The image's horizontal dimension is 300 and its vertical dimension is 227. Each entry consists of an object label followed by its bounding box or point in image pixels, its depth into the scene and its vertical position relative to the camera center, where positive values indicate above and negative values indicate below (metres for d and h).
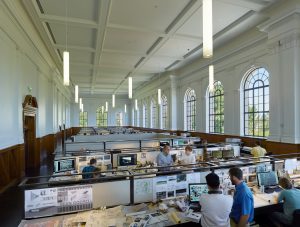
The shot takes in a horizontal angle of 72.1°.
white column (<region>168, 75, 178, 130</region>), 13.70 +0.50
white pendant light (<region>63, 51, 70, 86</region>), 4.35 +0.98
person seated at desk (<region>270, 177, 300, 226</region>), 2.77 -1.24
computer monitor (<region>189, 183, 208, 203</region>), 2.98 -1.13
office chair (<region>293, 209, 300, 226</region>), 2.55 -1.32
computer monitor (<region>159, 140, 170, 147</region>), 7.40 -1.06
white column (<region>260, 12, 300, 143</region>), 5.67 +1.05
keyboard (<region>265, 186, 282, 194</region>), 3.53 -1.34
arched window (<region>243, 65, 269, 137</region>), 7.49 +0.37
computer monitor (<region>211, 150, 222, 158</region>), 6.20 -1.25
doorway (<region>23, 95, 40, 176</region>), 7.28 -1.01
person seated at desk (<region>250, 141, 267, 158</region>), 5.56 -1.07
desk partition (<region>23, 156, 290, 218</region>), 2.46 -1.05
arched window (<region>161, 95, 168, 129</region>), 15.64 +0.04
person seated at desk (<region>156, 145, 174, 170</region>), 5.13 -1.14
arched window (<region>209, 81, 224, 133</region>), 9.77 +0.17
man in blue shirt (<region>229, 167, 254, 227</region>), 2.34 -1.05
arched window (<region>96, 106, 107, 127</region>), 24.77 -0.52
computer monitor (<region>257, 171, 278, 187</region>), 3.64 -1.18
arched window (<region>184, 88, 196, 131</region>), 12.26 +0.16
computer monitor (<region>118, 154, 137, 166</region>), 5.04 -1.16
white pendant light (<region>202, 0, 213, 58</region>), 2.88 +1.25
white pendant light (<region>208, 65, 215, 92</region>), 5.24 +0.86
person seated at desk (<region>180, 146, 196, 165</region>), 5.43 -1.18
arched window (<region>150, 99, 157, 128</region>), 18.36 -0.04
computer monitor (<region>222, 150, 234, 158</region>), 6.29 -1.27
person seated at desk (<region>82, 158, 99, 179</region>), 4.16 -1.12
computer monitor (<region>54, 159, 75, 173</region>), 4.57 -1.17
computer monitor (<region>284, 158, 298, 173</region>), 3.96 -1.02
